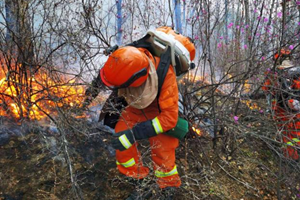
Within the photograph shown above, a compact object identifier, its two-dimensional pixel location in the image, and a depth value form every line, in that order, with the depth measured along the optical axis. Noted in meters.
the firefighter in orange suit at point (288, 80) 3.01
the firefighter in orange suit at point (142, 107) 1.87
